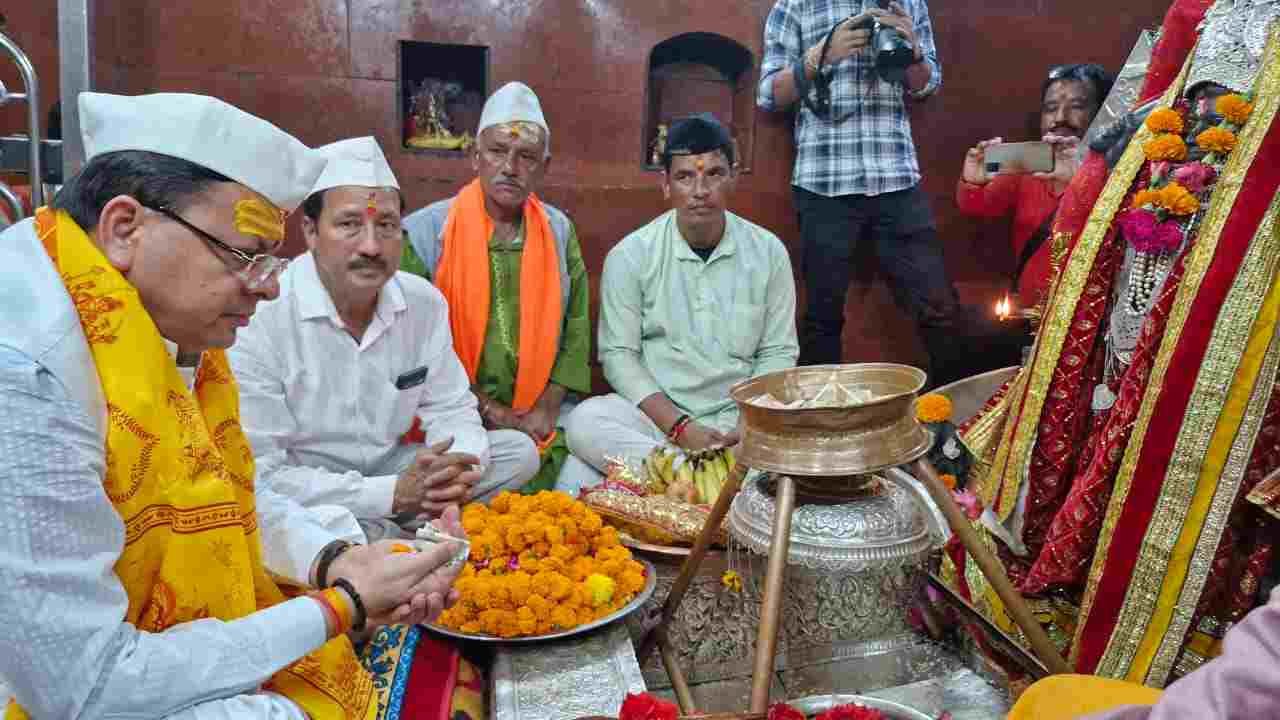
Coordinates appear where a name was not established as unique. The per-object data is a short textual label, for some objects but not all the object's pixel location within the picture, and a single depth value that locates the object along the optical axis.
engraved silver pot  2.50
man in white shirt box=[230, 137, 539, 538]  2.95
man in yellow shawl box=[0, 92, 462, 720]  1.28
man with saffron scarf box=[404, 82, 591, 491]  4.09
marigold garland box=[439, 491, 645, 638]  2.31
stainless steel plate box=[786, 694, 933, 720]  1.88
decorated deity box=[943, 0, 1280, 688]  2.20
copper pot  1.91
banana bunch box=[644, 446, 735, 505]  3.22
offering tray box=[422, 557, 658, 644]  2.28
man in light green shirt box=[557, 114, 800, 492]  3.98
